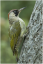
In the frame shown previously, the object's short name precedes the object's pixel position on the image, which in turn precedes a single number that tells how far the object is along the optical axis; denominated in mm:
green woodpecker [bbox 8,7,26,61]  3880
